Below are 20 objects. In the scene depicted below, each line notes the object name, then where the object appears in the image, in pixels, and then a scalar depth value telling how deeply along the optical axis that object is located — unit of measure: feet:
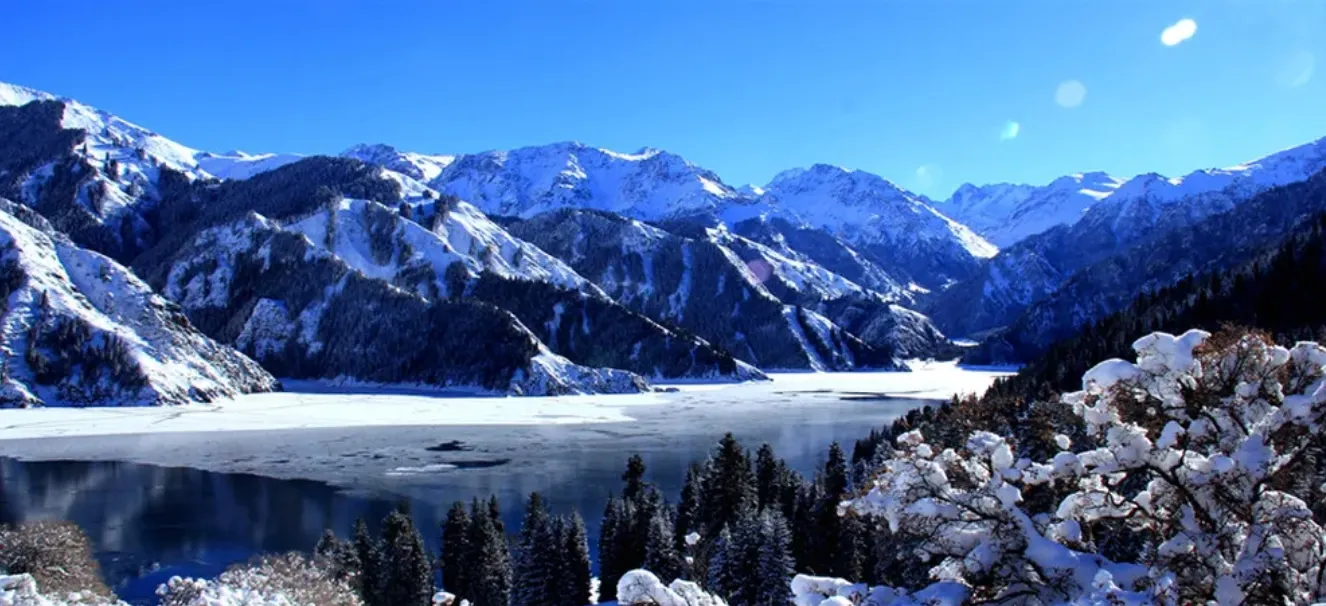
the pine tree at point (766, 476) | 215.92
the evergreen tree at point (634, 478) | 209.56
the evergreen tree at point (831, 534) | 162.57
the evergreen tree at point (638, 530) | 169.68
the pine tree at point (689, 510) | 196.85
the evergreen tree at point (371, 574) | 157.89
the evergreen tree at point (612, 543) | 169.27
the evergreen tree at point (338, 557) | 147.95
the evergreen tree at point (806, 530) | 175.52
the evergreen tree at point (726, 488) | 194.49
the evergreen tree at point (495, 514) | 188.27
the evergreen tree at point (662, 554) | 154.20
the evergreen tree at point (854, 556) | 141.69
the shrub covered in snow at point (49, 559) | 126.72
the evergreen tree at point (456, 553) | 167.94
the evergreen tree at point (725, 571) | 142.00
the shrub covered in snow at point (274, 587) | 63.77
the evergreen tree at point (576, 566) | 157.28
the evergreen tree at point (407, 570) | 157.79
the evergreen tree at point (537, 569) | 155.53
